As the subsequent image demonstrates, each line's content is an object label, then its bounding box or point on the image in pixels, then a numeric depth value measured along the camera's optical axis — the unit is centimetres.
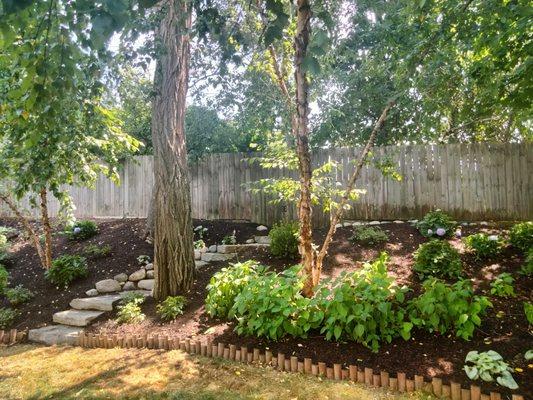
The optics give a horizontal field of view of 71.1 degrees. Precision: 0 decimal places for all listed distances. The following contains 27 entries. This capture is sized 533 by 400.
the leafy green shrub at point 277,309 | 337
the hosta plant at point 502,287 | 311
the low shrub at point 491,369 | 250
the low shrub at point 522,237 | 483
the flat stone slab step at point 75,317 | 468
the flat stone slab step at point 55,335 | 440
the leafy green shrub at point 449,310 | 300
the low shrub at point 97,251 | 654
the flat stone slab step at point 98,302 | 496
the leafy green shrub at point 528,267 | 414
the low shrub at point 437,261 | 433
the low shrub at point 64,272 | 573
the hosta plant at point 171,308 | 437
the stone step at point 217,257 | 609
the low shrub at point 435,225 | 581
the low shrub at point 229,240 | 675
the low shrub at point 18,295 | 541
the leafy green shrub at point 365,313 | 311
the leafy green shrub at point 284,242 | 546
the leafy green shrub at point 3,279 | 580
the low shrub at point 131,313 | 446
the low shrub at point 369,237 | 579
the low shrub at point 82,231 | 759
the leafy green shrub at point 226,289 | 400
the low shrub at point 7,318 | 494
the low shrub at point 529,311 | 277
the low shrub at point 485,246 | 481
